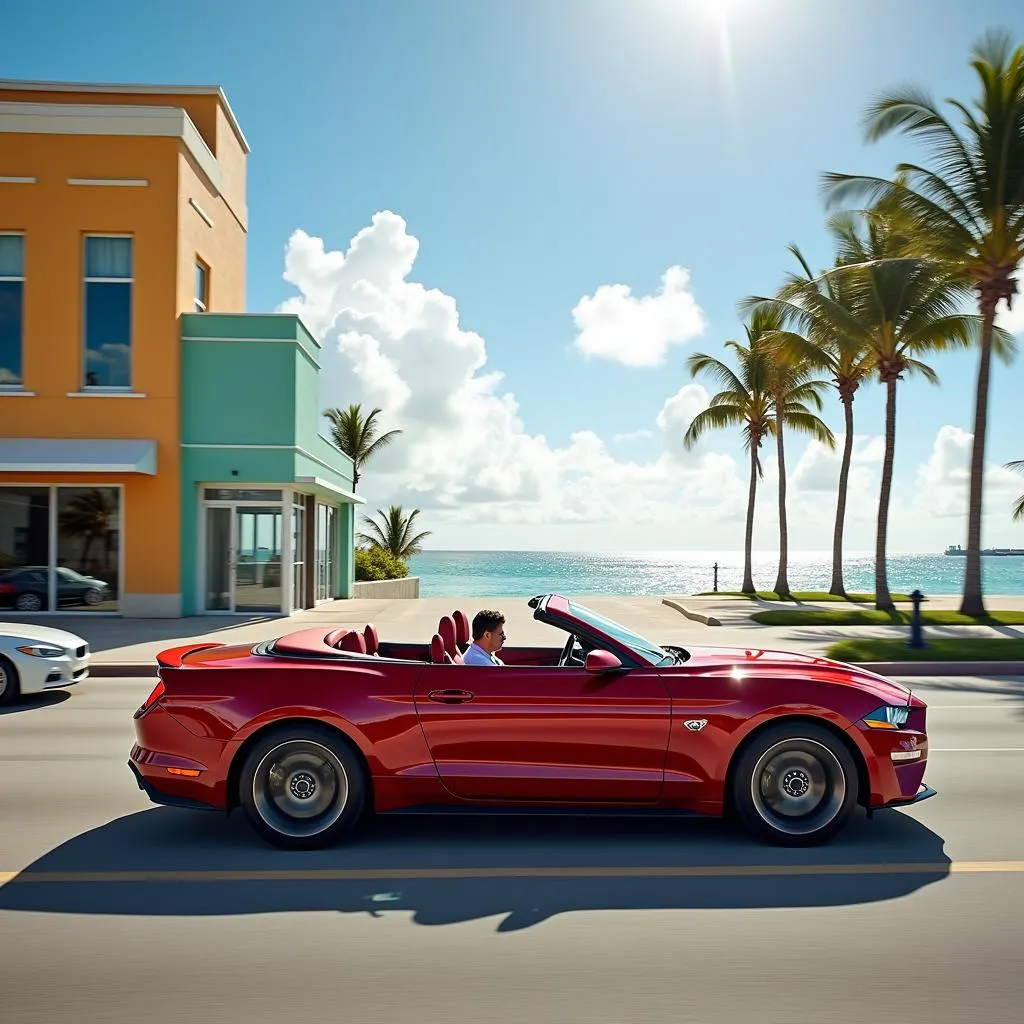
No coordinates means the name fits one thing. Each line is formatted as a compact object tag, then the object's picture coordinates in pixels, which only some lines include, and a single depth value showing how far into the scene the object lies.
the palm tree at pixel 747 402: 36.09
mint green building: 21.28
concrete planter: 34.00
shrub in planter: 38.56
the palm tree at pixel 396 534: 47.56
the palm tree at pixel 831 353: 26.66
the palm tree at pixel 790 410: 34.38
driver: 6.19
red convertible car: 5.37
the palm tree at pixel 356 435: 44.84
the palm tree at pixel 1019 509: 28.69
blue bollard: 16.09
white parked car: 10.87
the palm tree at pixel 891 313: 23.98
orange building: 20.66
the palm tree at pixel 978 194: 20.95
